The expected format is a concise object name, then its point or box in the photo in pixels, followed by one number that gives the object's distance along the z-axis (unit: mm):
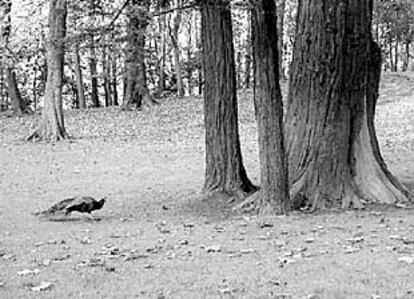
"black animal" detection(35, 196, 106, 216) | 10914
